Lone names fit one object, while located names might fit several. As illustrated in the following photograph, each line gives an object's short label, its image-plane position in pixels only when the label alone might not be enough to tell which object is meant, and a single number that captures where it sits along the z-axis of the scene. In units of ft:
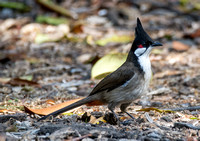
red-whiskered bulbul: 25.07
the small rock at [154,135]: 18.86
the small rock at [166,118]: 22.77
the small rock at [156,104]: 28.94
